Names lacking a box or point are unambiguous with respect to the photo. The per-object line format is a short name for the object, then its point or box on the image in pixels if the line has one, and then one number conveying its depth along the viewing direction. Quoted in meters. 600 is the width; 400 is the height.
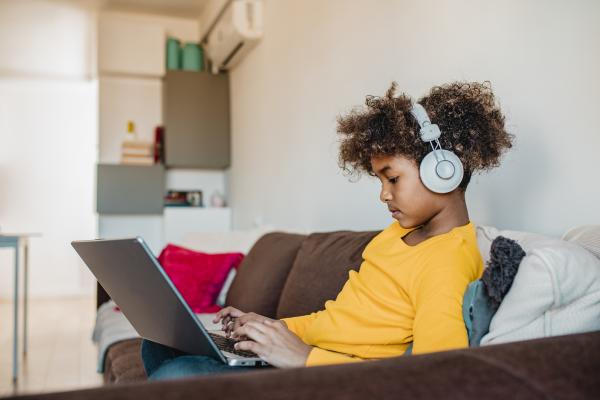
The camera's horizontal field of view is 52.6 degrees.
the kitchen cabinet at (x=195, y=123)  4.82
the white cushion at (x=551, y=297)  0.85
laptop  0.98
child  1.07
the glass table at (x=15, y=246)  3.06
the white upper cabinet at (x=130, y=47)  4.89
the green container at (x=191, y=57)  5.03
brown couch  0.54
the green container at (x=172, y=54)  5.07
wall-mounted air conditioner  3.85
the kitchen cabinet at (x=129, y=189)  4.76
